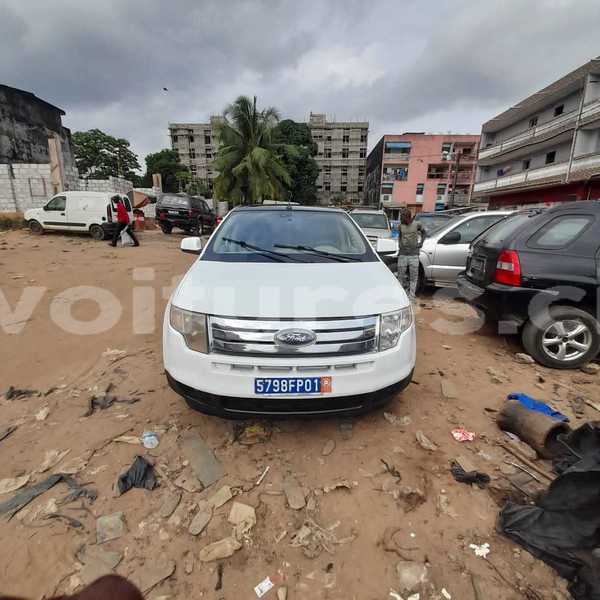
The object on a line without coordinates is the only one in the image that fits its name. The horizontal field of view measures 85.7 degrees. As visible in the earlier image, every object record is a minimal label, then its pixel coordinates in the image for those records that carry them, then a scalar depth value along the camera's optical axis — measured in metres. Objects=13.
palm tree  19.98
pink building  38.22
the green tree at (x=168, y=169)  50.09
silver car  5.85
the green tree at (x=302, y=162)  37.69
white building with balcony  18.08
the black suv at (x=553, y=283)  3.20
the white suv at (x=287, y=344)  1.94
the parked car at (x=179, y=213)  14.80
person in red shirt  10.93
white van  12.09
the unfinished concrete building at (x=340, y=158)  50.72
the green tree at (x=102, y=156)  41.78
